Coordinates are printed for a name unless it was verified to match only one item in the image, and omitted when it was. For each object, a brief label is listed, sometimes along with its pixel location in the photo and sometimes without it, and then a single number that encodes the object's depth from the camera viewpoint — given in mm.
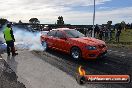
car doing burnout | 5671
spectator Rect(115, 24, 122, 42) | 10030
